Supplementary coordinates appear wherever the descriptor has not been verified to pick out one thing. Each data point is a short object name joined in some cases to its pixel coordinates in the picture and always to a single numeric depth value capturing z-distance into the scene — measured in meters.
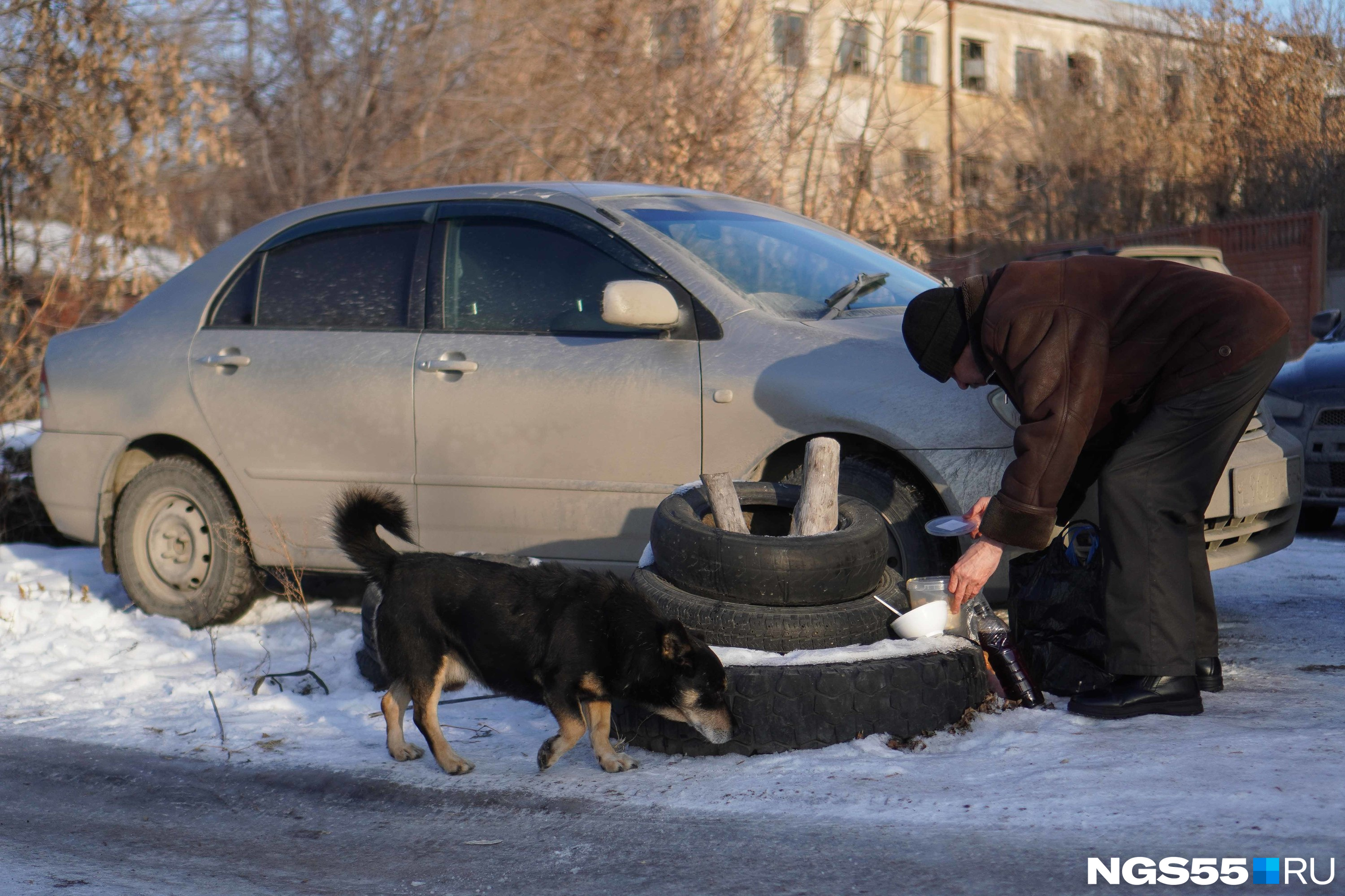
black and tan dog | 3.55
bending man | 3.47
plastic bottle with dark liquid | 3.89
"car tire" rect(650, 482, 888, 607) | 3.78
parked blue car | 6.90
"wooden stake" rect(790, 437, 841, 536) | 4.01
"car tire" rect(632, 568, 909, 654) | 3.77
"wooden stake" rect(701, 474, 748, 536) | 4.06
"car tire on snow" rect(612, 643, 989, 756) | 3.56
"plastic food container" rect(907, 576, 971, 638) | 3.84
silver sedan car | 4.44
